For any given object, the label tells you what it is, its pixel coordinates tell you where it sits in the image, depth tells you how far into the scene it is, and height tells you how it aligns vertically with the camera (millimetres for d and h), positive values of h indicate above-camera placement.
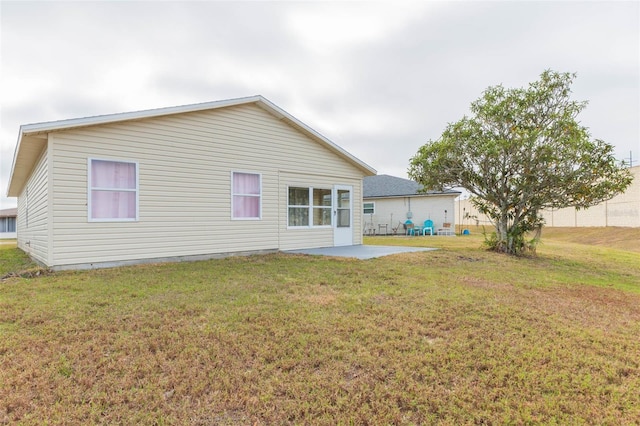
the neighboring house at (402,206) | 21250 +734
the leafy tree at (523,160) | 9547 +1720
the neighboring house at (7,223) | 27703 -281
